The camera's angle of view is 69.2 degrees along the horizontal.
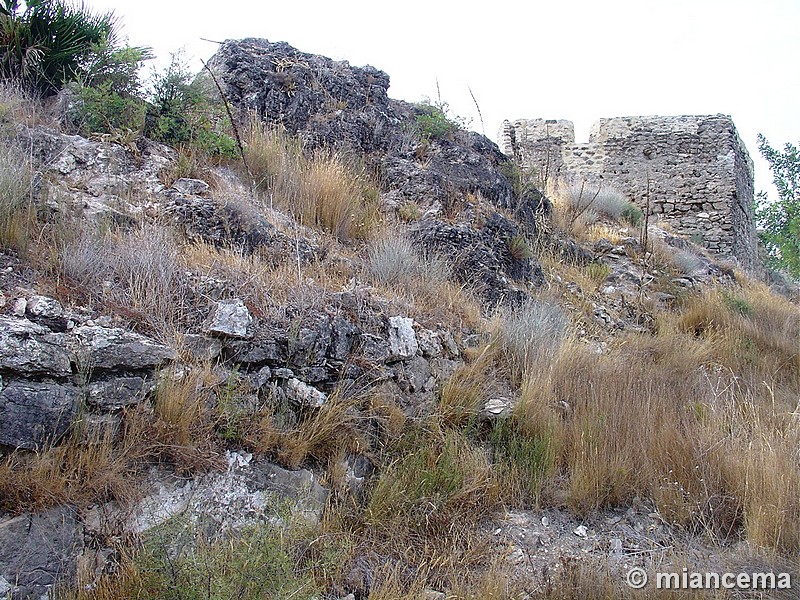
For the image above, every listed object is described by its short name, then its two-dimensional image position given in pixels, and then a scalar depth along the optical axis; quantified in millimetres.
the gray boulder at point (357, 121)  7129
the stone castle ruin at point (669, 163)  13805
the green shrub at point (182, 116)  5734
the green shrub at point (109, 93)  5324
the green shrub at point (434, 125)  8016
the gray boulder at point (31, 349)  2799
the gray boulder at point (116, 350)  3037
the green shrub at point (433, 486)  3363
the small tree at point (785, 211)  12352
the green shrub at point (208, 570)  2402
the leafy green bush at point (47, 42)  5520
